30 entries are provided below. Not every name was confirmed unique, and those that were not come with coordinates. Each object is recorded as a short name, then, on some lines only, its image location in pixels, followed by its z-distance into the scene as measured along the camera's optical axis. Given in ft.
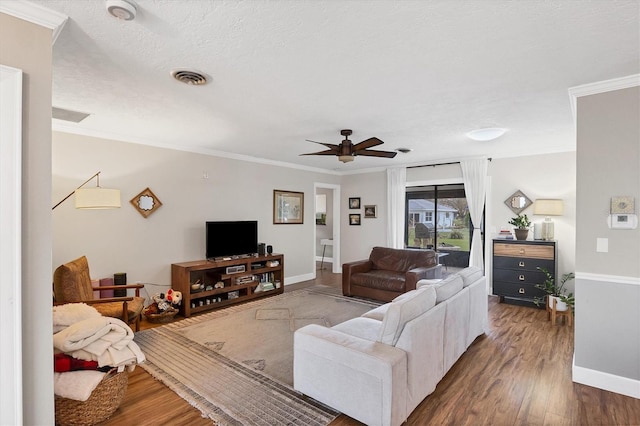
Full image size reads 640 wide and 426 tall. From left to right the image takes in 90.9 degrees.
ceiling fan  12.35
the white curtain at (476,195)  18.93
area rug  7.61
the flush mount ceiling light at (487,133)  12.94
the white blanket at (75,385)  6.81
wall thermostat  8.33
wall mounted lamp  11.74
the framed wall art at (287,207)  21.35
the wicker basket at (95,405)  6.91
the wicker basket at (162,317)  13.80
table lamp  16.31
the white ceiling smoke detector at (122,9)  5.26
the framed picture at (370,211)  24.21
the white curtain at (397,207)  22.57
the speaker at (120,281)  13.47
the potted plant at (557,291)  14.05
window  20.51
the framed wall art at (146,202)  14.85
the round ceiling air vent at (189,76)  7.93
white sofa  6.59
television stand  15.20
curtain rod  20.29
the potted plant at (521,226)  16.89
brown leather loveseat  16.22
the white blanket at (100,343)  7.06
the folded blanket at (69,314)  7.71
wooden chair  10.62
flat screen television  16.74
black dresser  15.85
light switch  8.72
